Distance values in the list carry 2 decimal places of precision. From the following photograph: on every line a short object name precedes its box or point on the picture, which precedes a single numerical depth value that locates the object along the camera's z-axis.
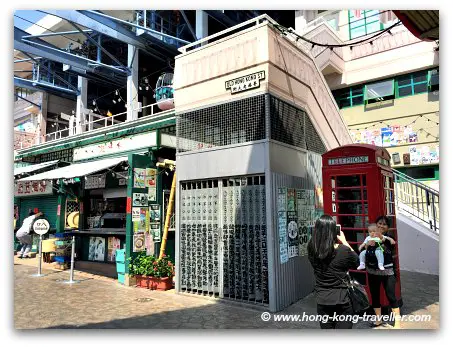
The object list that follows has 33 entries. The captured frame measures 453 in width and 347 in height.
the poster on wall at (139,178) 9.44
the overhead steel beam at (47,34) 15.73
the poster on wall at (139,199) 9.34
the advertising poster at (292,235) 7.32
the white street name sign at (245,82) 7.16
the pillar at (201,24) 17.50
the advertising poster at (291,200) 7.40
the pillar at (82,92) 23.22
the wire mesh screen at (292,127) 7.39
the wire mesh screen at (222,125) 7.30
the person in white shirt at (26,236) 14.23
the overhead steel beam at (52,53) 15.76
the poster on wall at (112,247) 11.06
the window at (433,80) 14.58
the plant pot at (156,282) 8.72
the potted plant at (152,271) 8.77
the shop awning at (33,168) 13.53
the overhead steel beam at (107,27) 14.91
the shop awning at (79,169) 10.32
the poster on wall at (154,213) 9.68
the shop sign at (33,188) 14.43
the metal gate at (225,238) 7.10
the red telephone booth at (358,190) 6.54
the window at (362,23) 15.60
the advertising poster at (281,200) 7.07
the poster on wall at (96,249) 11.54
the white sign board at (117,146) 10.22
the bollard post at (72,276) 9.75
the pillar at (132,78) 20.41
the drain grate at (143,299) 7.79
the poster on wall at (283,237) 6.99
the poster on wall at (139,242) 9.27
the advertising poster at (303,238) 7.73
